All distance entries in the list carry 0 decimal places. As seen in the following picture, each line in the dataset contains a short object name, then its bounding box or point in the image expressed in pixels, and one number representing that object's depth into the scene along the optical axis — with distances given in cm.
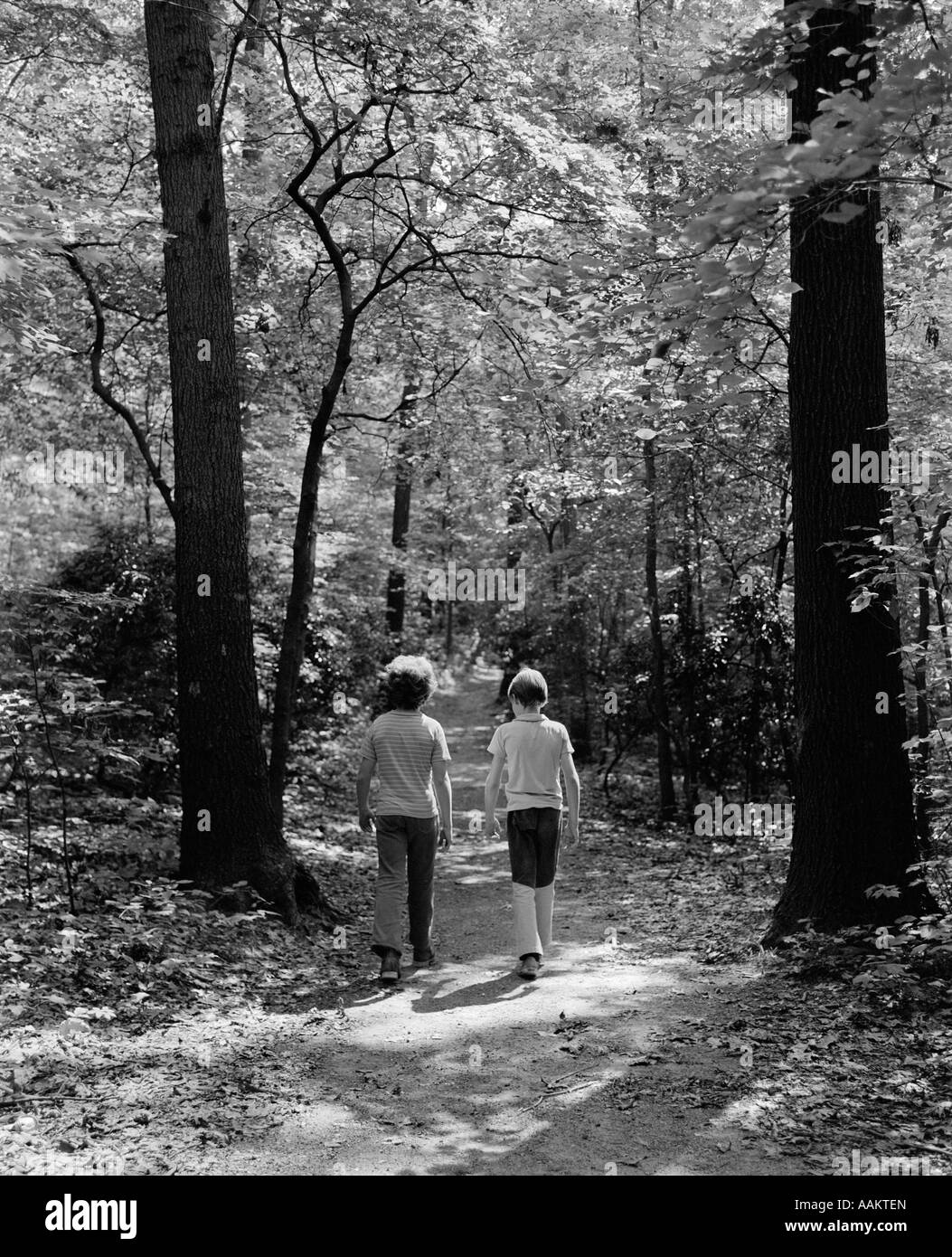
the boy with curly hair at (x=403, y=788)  672
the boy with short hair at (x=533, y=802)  678
